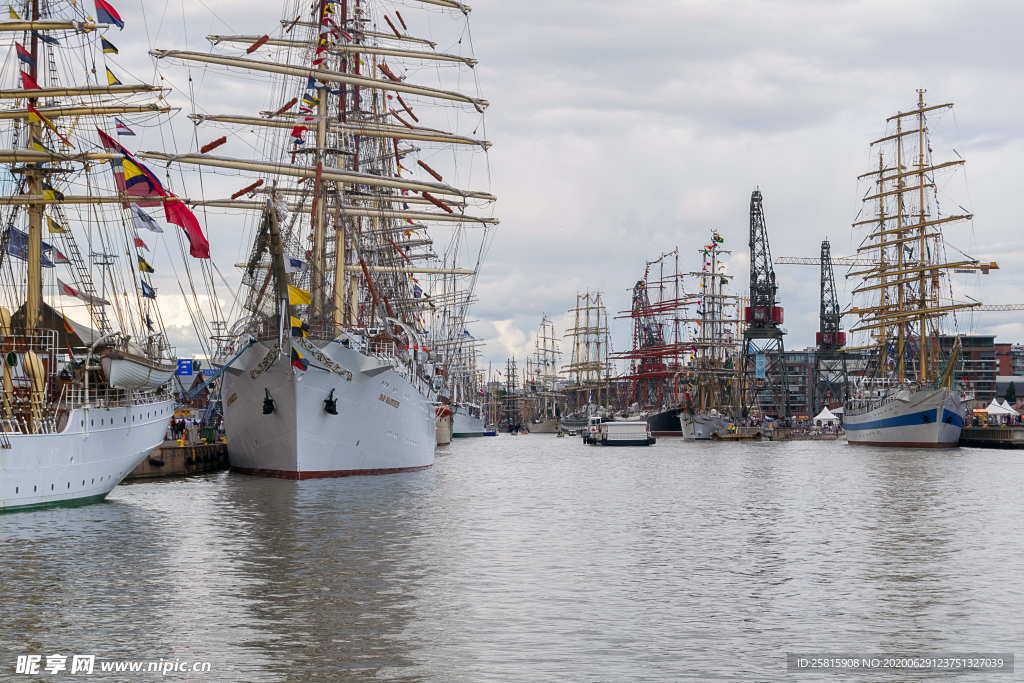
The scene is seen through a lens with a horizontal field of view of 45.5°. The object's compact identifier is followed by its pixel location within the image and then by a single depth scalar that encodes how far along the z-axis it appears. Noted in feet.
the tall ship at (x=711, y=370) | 505.66
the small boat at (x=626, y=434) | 419.74
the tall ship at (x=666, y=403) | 585.22
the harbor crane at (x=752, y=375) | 627.67
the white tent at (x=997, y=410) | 435.12
